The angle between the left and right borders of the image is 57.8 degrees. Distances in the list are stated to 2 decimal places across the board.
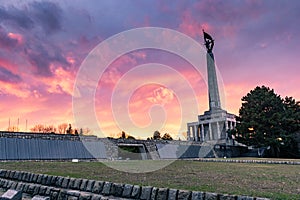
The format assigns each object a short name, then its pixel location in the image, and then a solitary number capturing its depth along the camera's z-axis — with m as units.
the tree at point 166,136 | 56.16
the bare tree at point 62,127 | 56.37
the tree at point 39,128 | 53.86
